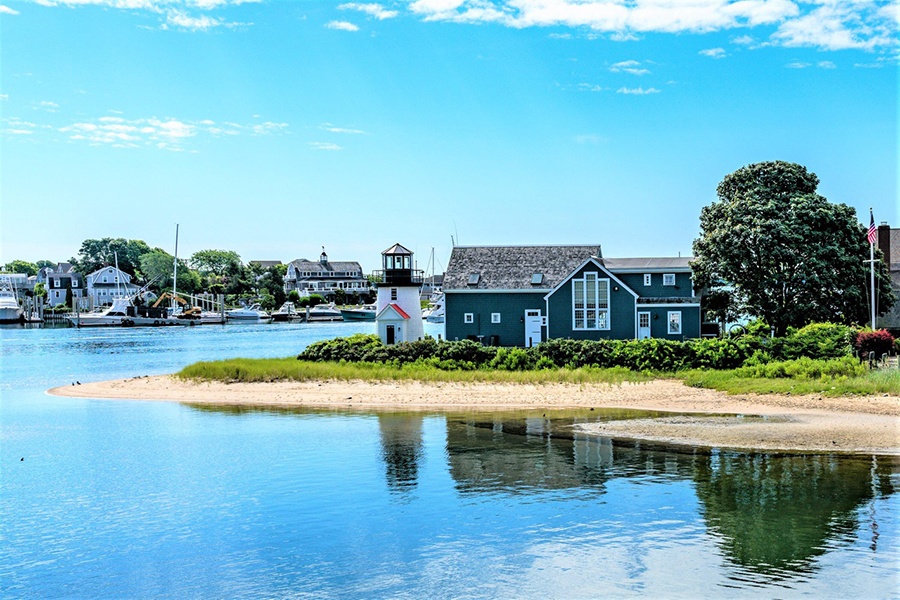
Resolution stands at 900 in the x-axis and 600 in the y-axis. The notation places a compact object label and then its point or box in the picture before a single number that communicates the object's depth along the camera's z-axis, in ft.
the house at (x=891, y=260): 165.48
